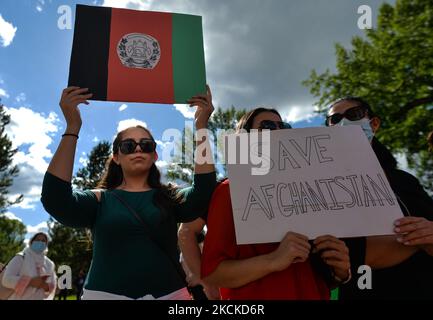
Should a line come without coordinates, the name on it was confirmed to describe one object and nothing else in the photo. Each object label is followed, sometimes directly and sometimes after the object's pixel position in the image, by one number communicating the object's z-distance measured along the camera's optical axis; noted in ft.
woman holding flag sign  6.29
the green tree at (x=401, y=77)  36.47
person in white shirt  15.34
